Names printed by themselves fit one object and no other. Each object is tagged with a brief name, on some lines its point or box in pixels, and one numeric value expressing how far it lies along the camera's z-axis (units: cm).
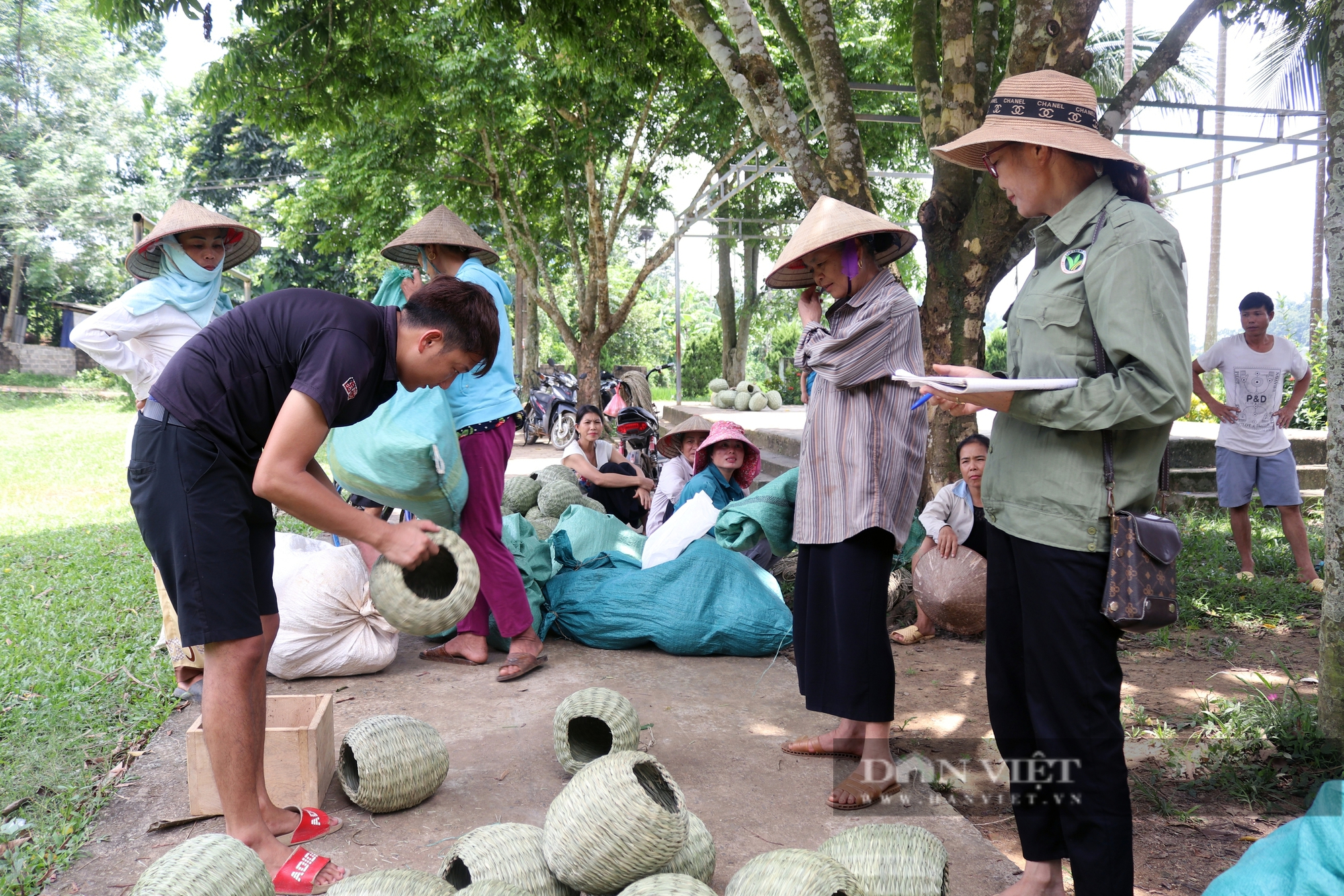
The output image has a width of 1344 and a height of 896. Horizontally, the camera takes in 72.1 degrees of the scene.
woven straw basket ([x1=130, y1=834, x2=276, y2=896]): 188
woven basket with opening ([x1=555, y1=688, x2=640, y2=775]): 294
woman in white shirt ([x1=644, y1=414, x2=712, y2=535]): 548
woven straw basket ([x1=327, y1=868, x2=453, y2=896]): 191
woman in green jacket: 191
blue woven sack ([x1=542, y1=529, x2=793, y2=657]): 434
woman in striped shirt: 286
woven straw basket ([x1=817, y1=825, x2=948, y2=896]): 206
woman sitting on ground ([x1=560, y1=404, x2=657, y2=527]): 673
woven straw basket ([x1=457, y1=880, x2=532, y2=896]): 191
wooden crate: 267
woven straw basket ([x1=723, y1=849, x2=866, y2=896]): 187
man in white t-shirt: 601
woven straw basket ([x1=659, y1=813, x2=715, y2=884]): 224
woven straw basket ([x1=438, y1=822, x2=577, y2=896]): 211
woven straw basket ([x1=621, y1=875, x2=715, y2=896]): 187
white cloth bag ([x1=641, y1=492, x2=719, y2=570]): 471
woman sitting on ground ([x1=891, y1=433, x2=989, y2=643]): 471
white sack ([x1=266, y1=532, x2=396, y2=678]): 390
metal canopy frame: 746
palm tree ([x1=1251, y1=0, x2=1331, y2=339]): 1505
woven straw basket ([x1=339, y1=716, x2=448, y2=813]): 270
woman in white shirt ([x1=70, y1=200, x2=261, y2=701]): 352
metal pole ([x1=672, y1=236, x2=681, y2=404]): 1524
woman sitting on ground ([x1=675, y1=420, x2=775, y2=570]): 517
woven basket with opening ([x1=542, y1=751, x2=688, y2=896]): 207
